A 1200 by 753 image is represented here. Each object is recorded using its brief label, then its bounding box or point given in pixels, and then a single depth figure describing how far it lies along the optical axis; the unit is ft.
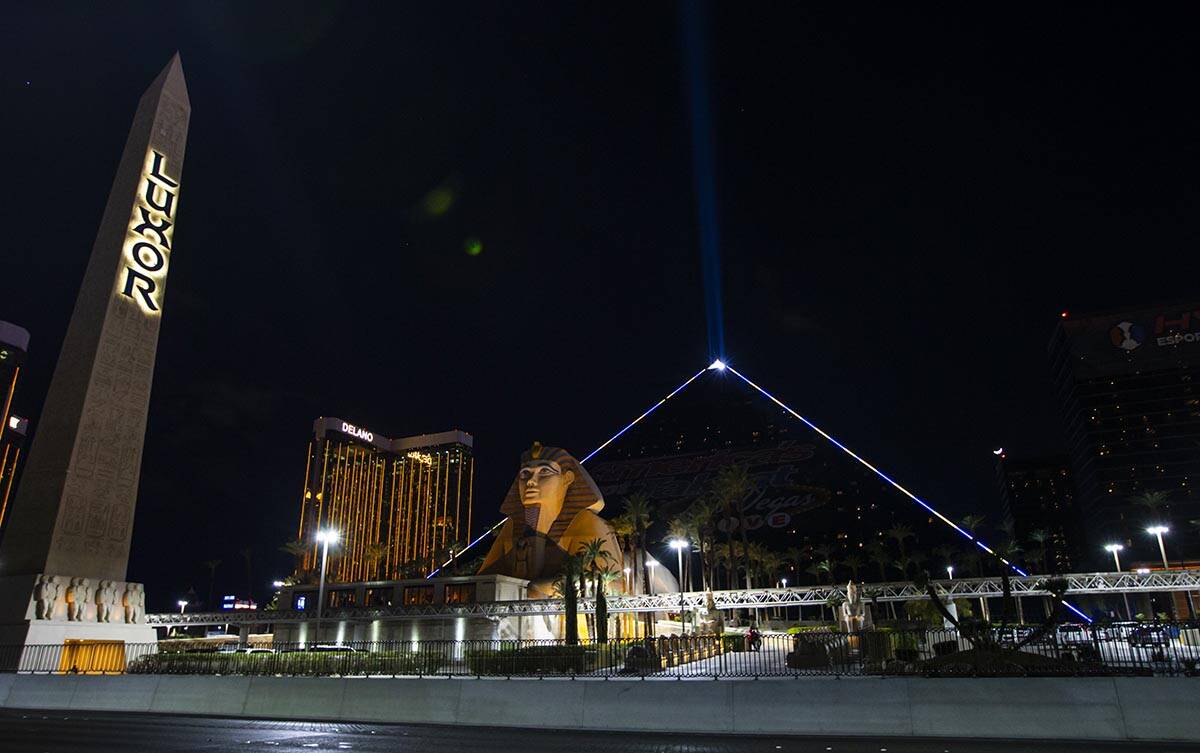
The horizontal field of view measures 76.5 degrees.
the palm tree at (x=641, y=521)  190.80
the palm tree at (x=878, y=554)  236.82
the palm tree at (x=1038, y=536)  231.50
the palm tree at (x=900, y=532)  251.23
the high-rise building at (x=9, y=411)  401.08
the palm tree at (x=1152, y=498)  208.27
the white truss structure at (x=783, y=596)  137.08
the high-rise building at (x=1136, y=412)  404.77
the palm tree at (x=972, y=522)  224.74
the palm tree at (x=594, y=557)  154.51
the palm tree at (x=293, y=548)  272.41
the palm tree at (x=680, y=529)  208.54
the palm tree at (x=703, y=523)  215.10
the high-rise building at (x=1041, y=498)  631.56
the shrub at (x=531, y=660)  57.21
